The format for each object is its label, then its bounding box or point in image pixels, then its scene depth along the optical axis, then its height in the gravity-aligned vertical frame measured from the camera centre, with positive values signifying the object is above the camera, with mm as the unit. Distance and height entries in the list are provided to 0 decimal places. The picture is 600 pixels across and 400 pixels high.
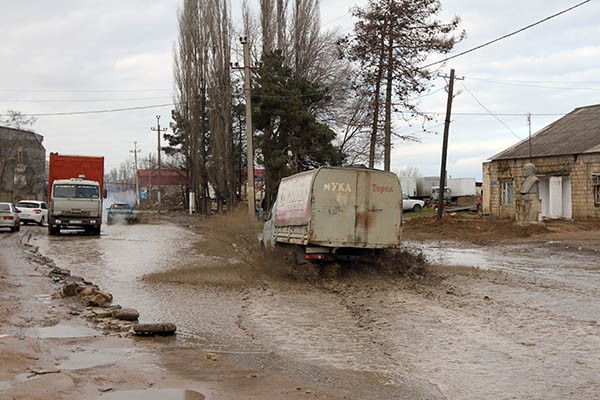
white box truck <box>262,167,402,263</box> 14125 -276
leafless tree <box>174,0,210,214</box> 53344 +10043
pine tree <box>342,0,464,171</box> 29875 +7192
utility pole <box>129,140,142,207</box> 99850 +1358
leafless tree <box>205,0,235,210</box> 50000 +7776
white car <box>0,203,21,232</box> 32406 -746
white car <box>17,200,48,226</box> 40531 -628
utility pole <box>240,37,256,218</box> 31062 +2768
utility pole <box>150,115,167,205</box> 88469 +9804
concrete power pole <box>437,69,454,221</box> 35656 +3676
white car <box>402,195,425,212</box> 53469 -316
